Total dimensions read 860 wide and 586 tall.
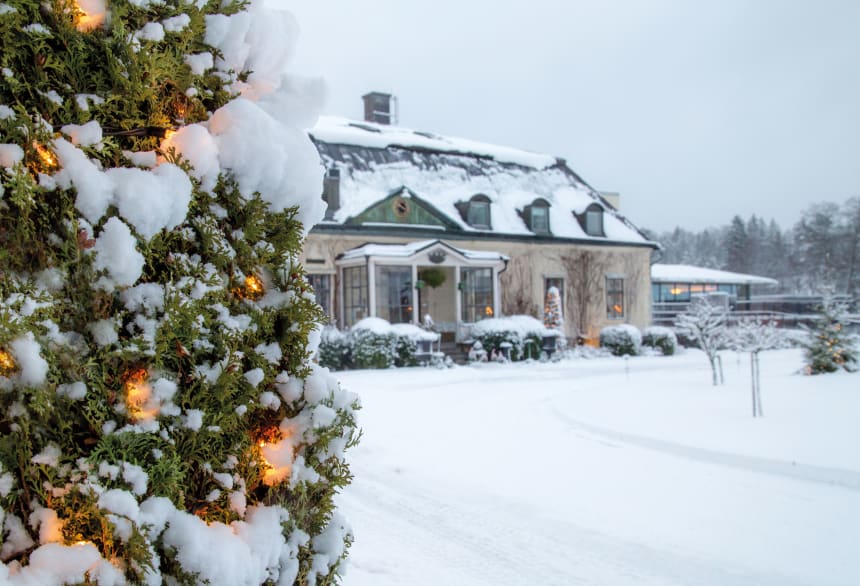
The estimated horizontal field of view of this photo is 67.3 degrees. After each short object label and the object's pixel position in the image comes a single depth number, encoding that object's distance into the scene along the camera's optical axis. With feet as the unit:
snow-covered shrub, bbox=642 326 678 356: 77.92
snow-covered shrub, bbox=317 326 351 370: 57.06
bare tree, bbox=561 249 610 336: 84.79
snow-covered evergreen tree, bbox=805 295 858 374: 44.06
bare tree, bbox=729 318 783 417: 33.81
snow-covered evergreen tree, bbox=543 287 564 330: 72.23
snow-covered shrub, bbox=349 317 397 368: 57.77
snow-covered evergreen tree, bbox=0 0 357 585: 5.90
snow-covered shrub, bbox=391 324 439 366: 59.67
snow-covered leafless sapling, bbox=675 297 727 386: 43.14
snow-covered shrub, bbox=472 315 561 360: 66.49
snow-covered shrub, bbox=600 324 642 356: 75.82
